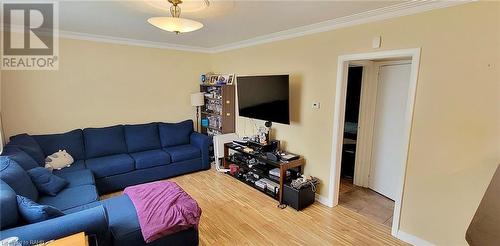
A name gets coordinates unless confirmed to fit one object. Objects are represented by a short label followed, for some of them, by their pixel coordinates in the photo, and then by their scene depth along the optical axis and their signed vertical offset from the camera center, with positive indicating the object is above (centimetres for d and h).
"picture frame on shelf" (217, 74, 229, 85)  459 +42
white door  323 -23
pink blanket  197 -100
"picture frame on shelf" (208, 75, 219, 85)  479 +42
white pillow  320 -94
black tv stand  315 -83
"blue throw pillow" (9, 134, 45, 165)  293 -70
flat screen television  327 +8
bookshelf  448 -19
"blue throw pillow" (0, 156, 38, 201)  197 -77
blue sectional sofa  163 -91
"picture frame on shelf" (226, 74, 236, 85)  453 +41
